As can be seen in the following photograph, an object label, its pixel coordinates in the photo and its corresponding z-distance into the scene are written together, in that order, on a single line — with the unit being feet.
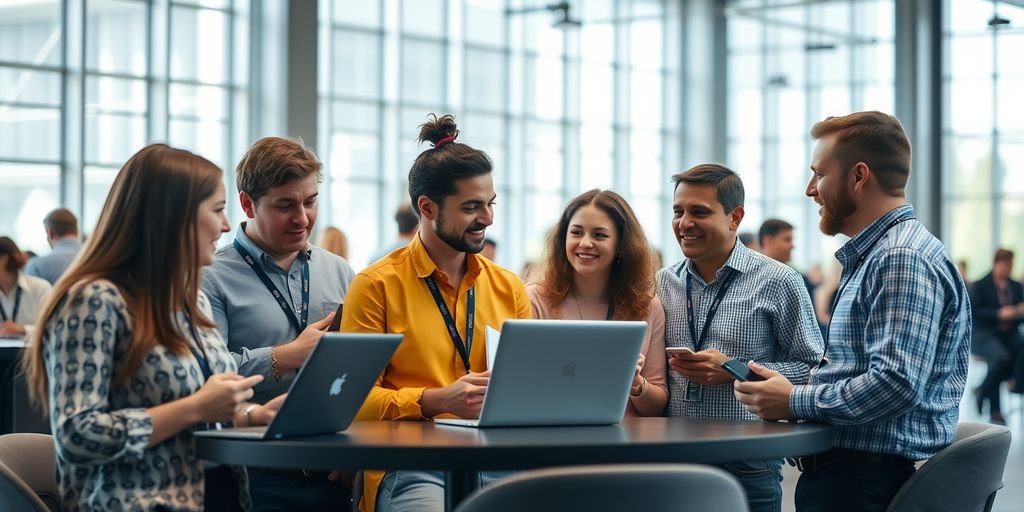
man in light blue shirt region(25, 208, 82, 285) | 25.00
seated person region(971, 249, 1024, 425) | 35.04
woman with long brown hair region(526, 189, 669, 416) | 11.61
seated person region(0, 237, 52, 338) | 22.30
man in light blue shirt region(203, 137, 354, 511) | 10.76
